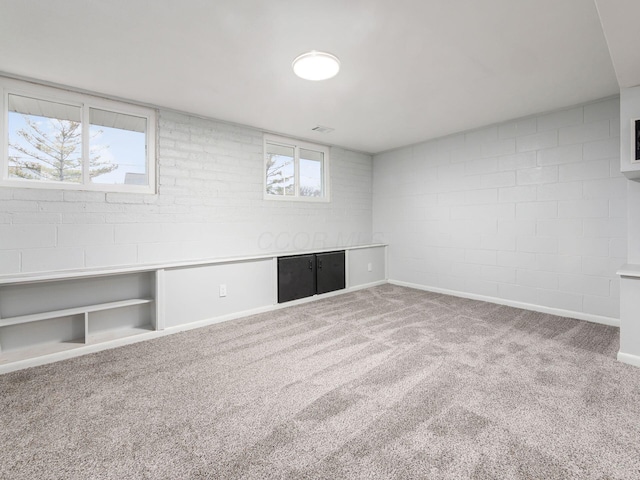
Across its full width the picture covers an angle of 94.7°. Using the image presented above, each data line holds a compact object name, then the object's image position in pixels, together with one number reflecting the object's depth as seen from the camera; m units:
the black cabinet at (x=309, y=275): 4.21
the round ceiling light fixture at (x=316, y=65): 2.39
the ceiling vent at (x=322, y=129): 4.30
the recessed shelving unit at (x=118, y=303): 2.65
